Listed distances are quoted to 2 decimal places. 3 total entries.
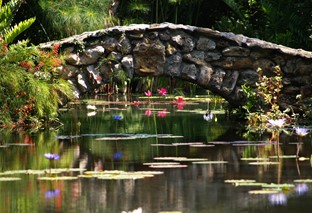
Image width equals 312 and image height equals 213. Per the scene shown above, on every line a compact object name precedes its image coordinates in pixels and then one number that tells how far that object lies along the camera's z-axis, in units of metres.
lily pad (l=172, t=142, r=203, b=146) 15.62
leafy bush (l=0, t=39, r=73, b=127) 18.40
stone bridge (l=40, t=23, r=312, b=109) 19.66
